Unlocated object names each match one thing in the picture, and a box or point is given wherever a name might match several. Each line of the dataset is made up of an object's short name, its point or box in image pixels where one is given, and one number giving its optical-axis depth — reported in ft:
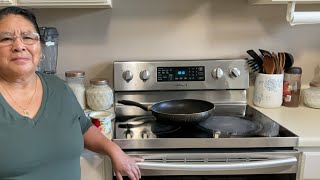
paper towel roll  5.23
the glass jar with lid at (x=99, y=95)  5.58
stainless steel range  4.22
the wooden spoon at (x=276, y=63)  5.57
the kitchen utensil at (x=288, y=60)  5.79
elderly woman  3.50
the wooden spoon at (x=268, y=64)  5.56
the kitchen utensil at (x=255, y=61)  5.76
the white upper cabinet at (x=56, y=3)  4.78
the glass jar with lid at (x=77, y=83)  5.61
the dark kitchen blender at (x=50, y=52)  5.65
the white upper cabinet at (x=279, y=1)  4.91
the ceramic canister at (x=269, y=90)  5.53
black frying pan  4.63
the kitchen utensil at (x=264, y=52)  5.66
